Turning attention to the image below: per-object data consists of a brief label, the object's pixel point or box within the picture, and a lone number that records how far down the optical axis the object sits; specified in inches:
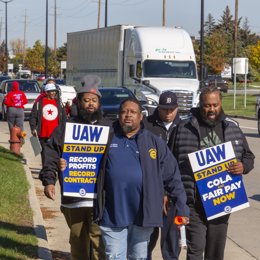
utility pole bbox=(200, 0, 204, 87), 1608.0
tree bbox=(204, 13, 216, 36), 4816.9
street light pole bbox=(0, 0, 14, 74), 3768.7
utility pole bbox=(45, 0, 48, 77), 2426.4
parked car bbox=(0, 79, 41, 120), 1376.7
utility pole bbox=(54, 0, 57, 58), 3981.8
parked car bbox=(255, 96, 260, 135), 1079.0
